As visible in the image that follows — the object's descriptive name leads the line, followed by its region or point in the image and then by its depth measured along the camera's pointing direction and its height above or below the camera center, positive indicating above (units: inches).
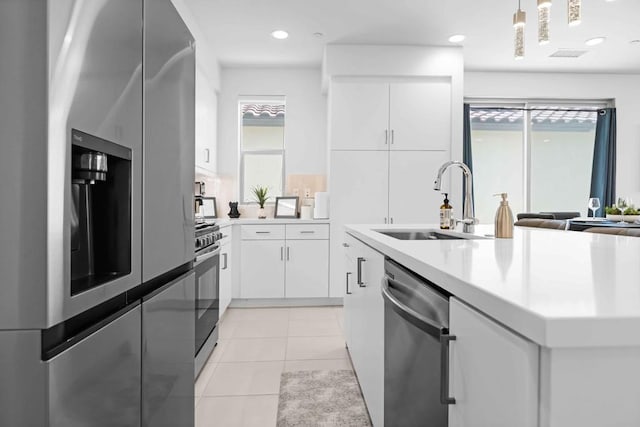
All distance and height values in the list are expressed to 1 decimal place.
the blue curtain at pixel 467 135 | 198.4 +36.0
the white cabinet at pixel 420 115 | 165.6 +38.3
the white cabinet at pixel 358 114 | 163.9 +37.9
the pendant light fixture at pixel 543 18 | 78.9 +38.1
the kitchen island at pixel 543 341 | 17.3 -6.4
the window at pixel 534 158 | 205.5 +25.9
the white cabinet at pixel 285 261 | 164.2 -22.3
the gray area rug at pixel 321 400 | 74.1 -39.5
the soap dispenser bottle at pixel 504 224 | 60.9 -2.4
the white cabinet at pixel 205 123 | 143.6 +32.8
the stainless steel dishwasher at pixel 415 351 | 30.9 -13.5
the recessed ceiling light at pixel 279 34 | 150.3 +65.3
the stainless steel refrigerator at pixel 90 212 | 21.9 -0.5
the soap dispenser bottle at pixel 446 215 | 84.4 -1.5
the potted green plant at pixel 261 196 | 182.7 +4.7
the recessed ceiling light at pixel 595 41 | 157.2 +66.6
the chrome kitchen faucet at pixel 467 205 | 74.2 +0.5
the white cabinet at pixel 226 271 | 135.4 -23.6
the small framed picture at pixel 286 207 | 184.9 -0.2
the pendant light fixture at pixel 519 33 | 87.9 +39.2
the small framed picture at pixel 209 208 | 177.3 -0.9
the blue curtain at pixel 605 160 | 201.9 +24.6
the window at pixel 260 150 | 193.2 +27.1
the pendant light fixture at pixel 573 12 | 74.3 +36.8
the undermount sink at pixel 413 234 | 88.3 -5.9
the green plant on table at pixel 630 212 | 151.9 -1.1
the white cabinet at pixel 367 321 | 59.6 -20.6
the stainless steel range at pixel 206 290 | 91.5 -21.0
